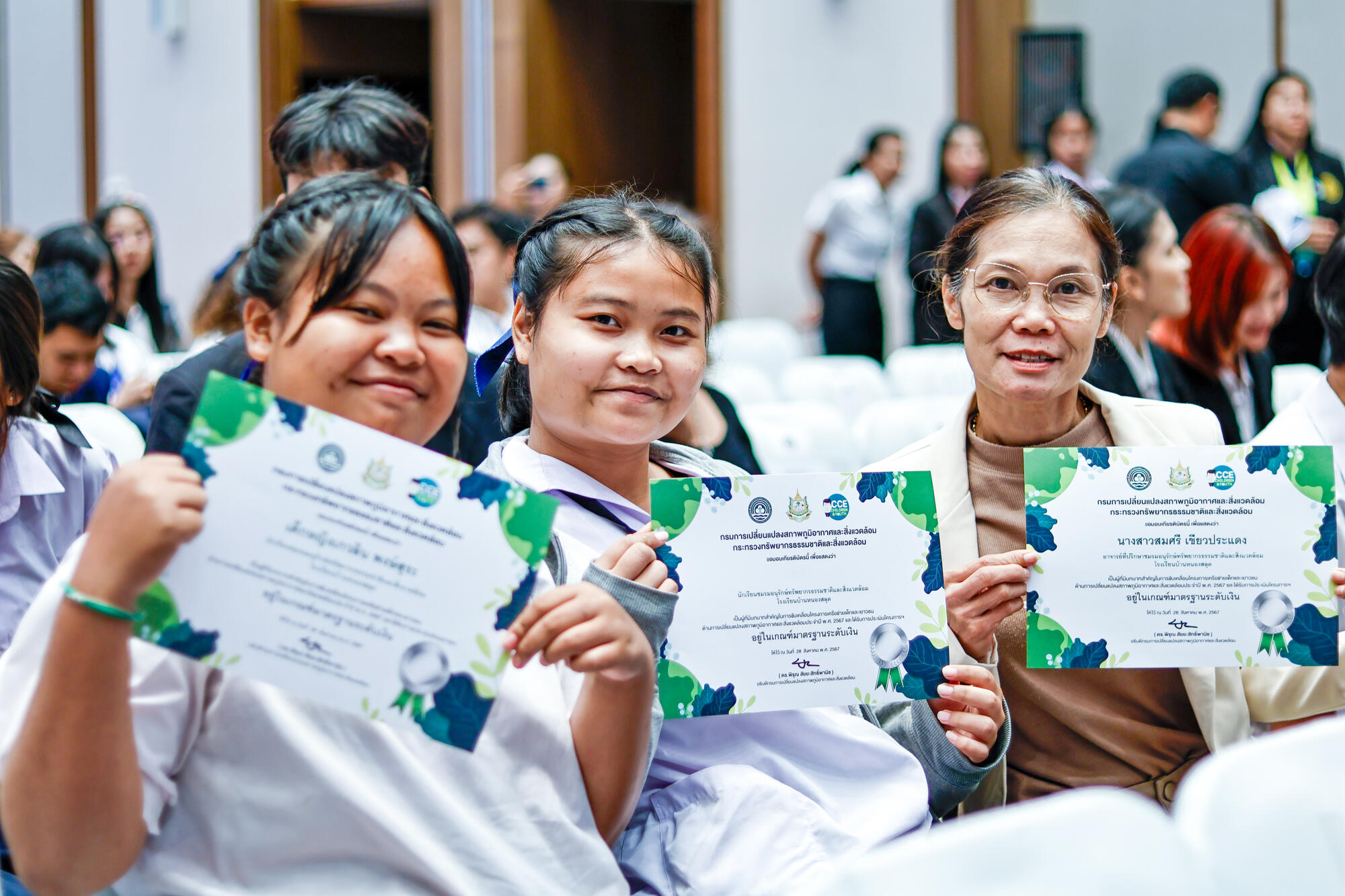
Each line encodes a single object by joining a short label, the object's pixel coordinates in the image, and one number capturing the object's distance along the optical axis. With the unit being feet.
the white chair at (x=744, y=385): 15.66
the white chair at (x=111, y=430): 8.58
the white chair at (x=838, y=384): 15.78
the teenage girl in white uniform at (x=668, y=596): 4.74
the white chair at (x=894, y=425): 11.16
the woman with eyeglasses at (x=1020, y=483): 5.96
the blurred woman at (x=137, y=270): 19.04
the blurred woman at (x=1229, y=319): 10.23
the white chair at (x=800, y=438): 11.06
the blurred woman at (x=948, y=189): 22.06
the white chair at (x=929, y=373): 15.92
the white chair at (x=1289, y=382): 12.50
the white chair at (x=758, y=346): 21.09
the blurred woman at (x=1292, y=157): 19.24
